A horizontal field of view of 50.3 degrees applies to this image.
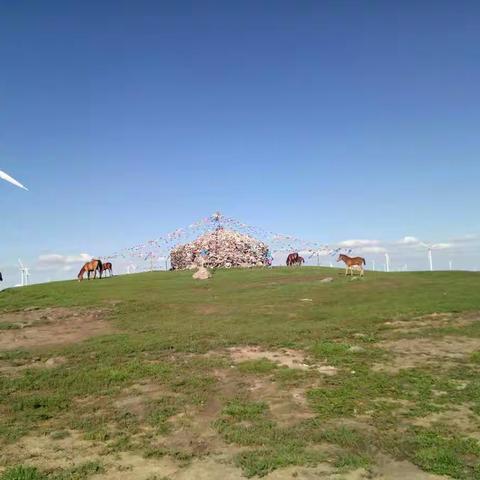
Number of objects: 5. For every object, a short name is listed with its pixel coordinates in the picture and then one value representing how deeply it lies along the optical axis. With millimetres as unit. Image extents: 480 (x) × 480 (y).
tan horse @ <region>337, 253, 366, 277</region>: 45438
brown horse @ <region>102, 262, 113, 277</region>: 59319
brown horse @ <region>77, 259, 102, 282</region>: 54656
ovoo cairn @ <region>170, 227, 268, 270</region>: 77312
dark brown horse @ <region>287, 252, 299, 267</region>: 69000
